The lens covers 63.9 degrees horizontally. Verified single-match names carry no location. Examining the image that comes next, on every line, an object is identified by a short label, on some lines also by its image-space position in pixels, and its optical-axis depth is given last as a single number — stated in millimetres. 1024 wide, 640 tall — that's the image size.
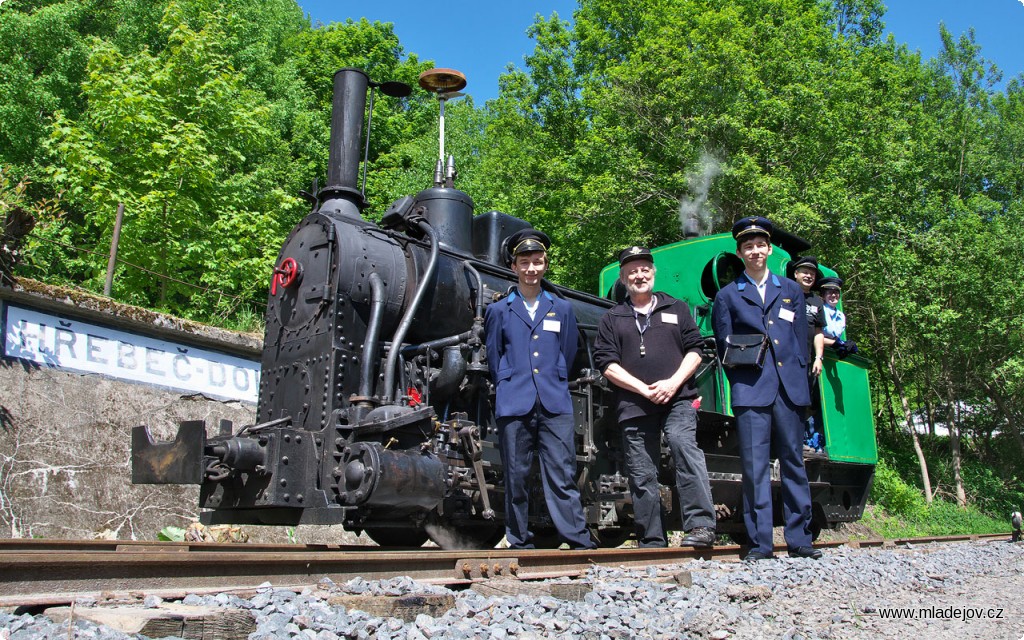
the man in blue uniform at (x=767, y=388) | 4883
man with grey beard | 4934
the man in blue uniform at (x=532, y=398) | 4754
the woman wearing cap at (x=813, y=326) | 6379
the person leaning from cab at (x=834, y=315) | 7340
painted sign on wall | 6840
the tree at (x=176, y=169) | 11469
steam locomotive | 4547
